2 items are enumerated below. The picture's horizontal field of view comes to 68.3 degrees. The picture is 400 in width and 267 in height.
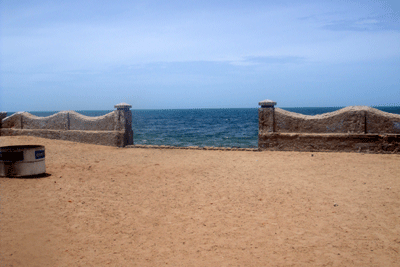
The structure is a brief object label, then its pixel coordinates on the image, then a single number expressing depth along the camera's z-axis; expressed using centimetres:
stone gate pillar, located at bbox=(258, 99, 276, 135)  937
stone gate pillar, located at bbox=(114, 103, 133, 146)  1060
